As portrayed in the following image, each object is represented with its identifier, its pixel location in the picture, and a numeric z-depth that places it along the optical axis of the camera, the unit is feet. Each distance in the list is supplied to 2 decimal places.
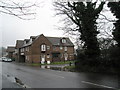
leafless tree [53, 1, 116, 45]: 48.52
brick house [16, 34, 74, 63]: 98.75
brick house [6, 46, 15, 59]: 163.38
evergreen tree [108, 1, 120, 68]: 33.95
